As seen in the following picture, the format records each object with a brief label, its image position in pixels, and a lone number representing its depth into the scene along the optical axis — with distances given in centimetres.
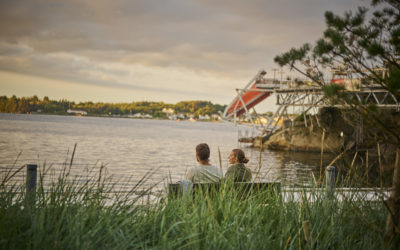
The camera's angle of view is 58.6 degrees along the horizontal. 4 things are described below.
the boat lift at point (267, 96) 2902
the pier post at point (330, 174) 458
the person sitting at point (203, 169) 474
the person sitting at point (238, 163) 462
